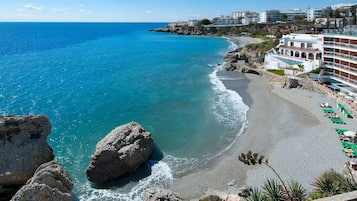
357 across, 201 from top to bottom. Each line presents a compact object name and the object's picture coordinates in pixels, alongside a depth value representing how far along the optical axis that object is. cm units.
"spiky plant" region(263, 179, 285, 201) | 1692
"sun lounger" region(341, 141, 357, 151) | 3004
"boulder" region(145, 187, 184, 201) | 2025
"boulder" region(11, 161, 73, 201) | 1931
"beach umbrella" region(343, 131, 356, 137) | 3185
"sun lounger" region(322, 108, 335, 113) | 4077
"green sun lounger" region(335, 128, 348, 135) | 3387
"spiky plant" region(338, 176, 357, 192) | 1643
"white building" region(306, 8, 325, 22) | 19300
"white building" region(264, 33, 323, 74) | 5634
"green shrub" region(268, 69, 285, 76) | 6197
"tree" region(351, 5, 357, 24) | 9400
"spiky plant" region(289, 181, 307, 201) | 1714
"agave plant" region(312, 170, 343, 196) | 1703
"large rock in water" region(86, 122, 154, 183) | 2770
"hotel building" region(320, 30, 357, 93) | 4603
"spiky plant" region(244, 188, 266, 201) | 1681
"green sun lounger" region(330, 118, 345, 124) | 3703
